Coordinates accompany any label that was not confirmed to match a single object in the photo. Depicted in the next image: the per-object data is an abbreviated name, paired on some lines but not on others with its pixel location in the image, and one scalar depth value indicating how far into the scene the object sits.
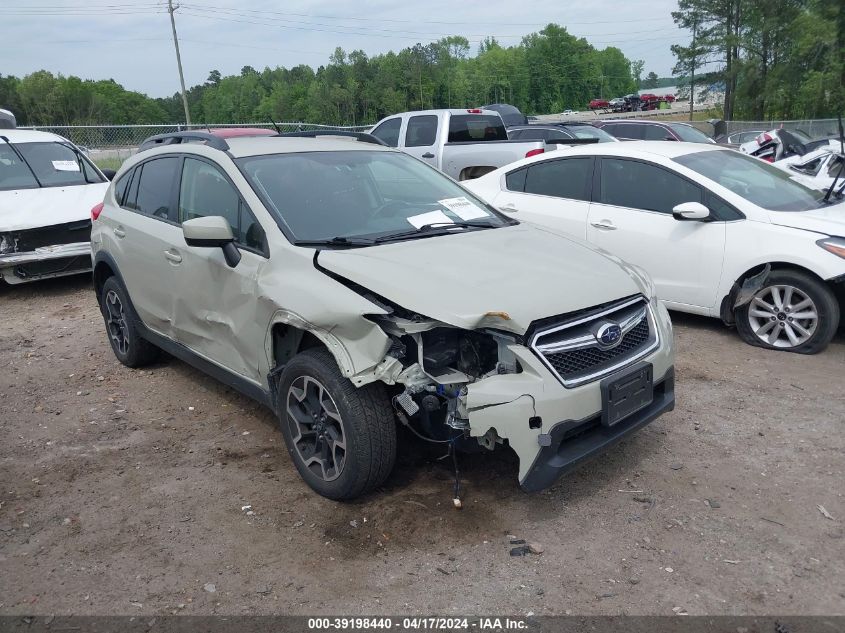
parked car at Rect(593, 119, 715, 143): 16.86
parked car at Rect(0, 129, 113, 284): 7.91
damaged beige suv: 3.12
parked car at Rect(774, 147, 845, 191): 6.78
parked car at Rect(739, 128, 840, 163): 12.66
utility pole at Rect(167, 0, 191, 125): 44.24
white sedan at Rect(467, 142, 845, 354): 5.35
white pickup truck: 11.81
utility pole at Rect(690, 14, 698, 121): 48.63
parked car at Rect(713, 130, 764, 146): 21.72
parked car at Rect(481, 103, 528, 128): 23.16
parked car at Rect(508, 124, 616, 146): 16.02
